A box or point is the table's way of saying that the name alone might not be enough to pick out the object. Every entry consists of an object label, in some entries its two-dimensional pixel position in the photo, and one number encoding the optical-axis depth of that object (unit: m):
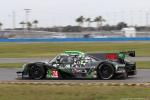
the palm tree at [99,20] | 198.75
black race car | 17.64
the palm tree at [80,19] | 195.25
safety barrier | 85.00
